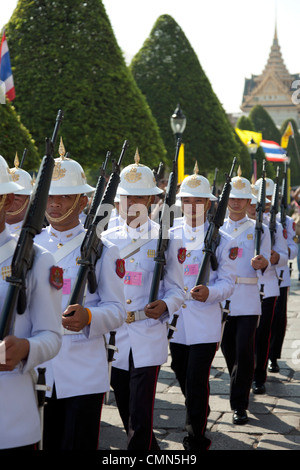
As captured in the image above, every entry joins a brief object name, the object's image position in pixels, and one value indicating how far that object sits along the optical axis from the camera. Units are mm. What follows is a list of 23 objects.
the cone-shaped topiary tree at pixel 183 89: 27578
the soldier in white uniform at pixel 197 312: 5465
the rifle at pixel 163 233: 4851
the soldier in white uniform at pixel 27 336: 2938
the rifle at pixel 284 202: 10381
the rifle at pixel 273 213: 8797
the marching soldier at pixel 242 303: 6607
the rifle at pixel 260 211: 7272
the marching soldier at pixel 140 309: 4719
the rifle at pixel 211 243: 5754
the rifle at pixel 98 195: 4605
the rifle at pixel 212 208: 6667
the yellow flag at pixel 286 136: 35569
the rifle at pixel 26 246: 2834
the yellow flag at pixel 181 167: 14601
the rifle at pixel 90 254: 3850
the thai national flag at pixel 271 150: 37700
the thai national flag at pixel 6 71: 14656
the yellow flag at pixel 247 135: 31194
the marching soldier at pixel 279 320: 8750
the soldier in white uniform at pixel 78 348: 3809
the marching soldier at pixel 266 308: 7699
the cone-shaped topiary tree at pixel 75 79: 18156
